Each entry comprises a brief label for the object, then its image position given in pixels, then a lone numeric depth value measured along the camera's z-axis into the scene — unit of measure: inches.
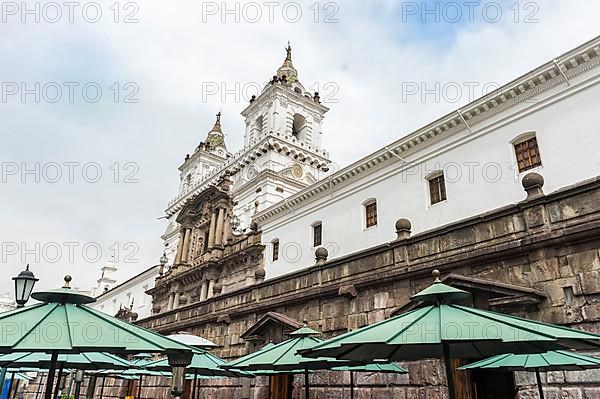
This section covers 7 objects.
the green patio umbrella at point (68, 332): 167.0
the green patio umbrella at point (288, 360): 293.9
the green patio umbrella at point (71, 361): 307.4
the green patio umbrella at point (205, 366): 371.9
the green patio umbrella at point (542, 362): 224.5
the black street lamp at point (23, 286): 340.8
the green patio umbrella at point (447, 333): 158.4
